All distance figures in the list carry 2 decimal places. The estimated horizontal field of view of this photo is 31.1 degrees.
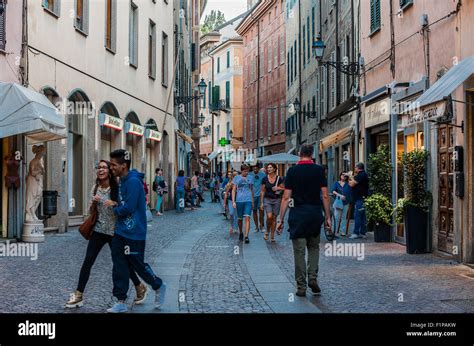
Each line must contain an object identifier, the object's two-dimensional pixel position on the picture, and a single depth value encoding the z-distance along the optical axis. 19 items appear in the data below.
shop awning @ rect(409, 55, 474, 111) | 11.59
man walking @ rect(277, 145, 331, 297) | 10.28
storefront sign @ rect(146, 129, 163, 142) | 30.41
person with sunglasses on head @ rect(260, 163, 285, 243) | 18.55
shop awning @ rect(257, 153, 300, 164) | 32.06
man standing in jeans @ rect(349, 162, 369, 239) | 19.56
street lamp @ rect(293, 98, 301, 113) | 38.30
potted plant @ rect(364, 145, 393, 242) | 17.42
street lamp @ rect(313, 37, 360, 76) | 23.94
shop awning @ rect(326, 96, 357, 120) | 24.42
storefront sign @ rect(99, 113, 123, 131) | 23.62
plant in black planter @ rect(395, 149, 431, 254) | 15.51
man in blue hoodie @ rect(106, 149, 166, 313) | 8.73
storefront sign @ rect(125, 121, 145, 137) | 26.96
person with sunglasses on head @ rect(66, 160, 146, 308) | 9.07
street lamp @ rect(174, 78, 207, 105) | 37.81
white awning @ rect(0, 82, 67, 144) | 15.75
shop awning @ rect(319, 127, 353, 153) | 26.61
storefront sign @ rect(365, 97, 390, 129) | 19.31
